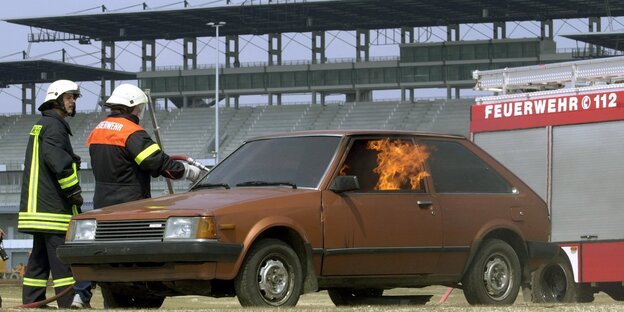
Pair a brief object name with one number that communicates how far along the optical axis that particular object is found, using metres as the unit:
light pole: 65.97
